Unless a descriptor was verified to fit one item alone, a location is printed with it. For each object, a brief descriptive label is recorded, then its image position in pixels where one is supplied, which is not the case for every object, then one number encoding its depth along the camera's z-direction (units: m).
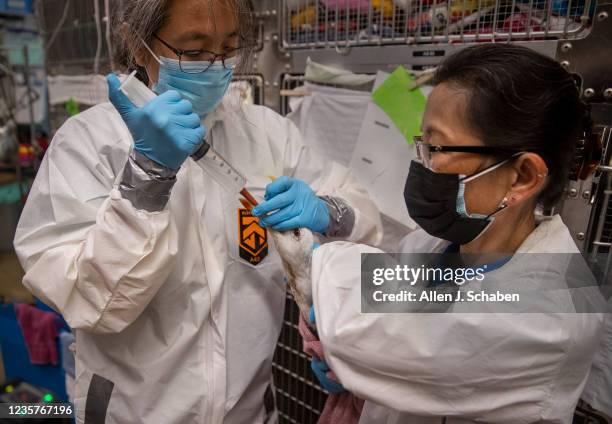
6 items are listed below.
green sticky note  1.29
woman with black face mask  0.66
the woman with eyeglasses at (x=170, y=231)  0.77
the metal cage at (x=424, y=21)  1.03
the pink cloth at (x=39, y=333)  1.96
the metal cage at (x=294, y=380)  1.69
